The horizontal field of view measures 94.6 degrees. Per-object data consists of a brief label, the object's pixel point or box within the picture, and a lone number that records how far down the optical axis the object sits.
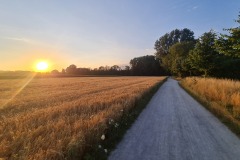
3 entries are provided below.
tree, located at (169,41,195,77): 33.70
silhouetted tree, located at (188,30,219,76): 17.09
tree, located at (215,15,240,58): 6.68
